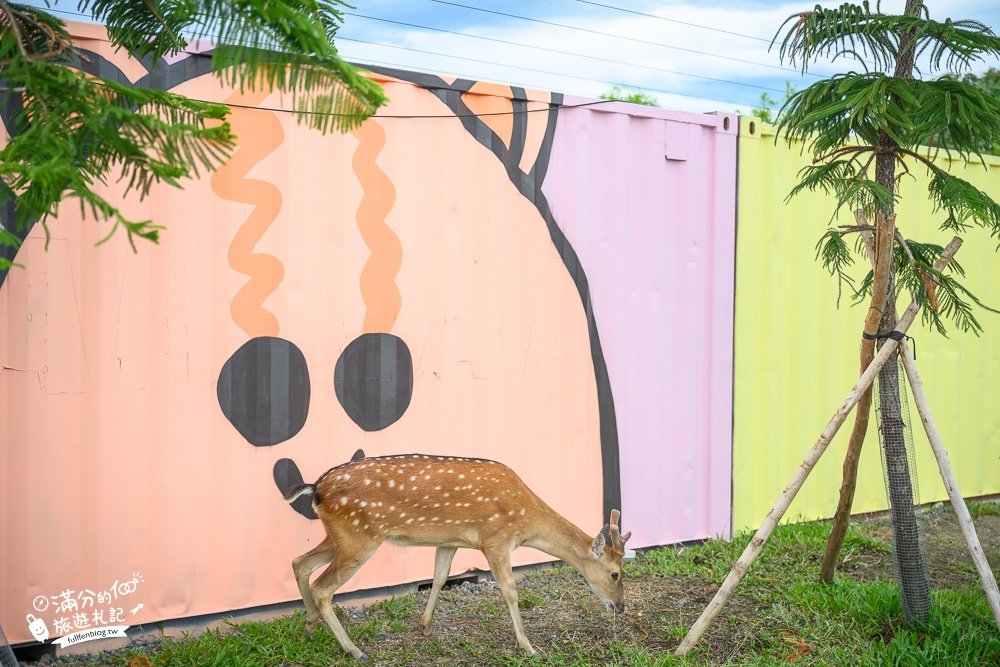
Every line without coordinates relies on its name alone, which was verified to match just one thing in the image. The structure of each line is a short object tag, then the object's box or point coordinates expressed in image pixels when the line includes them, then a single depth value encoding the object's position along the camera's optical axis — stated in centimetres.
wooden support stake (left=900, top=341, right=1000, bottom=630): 395
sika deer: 394
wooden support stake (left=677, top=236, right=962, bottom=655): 390
